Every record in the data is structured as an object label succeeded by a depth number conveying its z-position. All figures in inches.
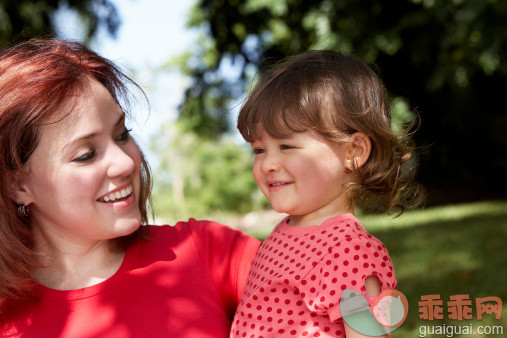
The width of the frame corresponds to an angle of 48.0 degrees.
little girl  61.7
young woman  69.6
